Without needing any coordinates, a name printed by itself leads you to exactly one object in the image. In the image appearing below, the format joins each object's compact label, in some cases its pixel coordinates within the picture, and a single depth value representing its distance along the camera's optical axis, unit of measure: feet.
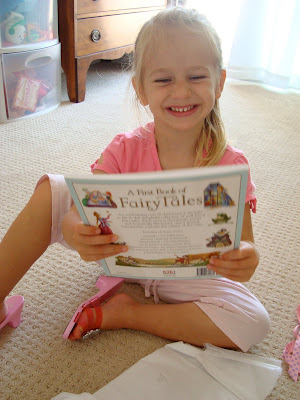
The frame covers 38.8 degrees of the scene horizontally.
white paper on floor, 2.07
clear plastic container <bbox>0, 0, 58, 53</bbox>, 4.50
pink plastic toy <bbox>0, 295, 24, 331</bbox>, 2.35
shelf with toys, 4.57
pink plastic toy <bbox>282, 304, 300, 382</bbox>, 2.23
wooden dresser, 5.11
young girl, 2.16
